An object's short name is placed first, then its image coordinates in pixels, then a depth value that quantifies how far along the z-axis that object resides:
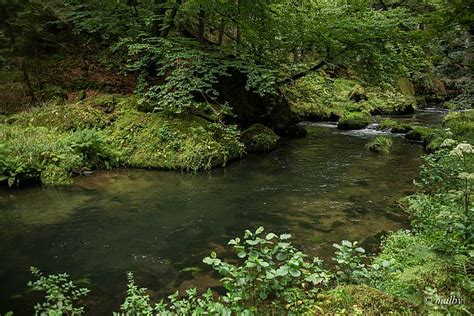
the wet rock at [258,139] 14.90
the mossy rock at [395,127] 19.05
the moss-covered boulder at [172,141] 12.34
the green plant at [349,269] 3.68
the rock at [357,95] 25.98
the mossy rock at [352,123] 20.27
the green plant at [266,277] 3.15
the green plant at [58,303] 3.71
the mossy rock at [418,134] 16.86
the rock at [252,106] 15.81
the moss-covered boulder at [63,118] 13.29
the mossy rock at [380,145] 14.77
